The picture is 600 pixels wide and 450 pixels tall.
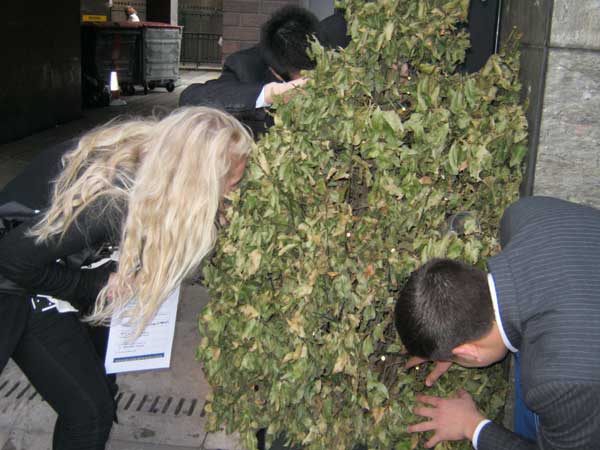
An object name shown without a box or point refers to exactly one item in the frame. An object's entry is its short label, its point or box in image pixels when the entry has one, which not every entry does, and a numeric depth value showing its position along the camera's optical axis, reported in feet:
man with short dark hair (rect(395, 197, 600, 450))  5.64
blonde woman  7.58
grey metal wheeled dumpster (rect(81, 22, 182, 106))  49.26
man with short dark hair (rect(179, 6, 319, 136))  11.00
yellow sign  54.34
